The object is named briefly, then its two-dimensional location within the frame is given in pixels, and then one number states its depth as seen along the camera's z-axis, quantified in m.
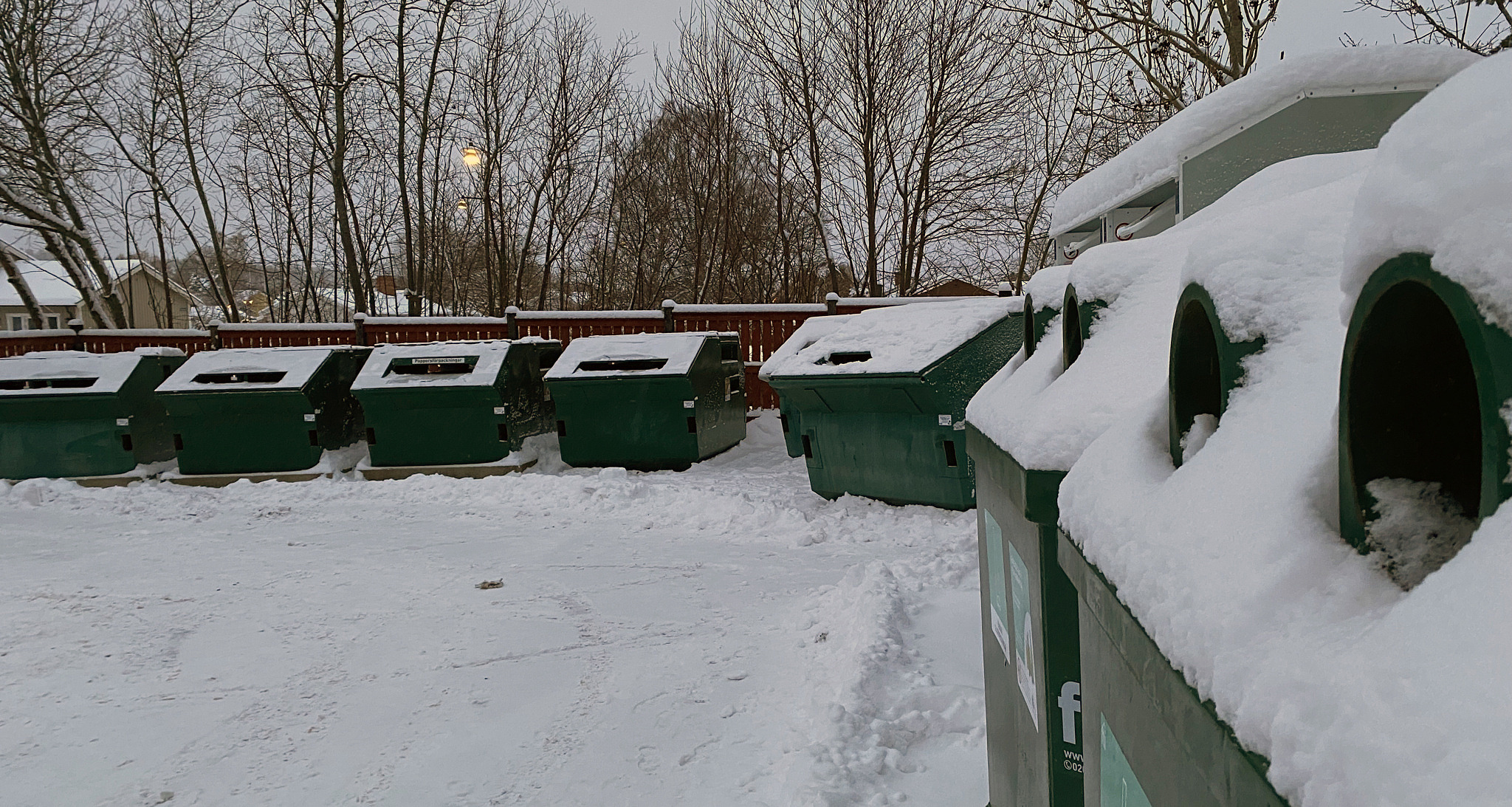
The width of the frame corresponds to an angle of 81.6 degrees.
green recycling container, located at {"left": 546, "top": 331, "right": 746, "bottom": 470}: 7.79
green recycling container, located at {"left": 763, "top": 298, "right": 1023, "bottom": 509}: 5.63
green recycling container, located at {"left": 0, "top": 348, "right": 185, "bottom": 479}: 8.03
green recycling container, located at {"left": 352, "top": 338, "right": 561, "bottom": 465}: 7.82
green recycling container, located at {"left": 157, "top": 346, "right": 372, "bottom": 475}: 7.95
